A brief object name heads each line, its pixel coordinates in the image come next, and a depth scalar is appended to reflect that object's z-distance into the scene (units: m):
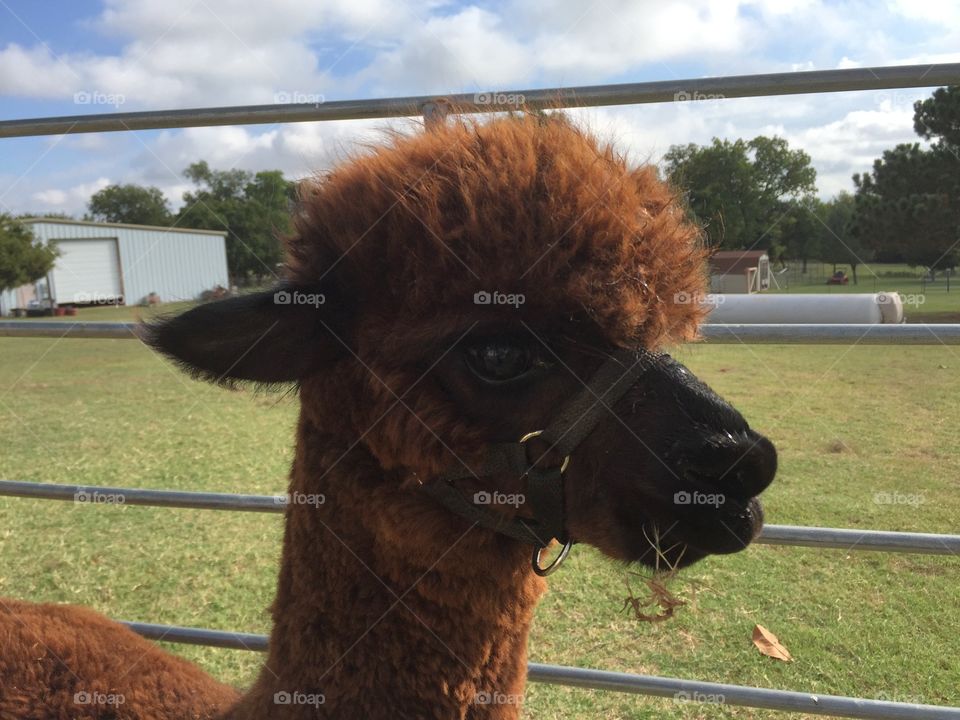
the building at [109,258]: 34.03
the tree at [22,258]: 13.49
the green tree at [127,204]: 54.75
